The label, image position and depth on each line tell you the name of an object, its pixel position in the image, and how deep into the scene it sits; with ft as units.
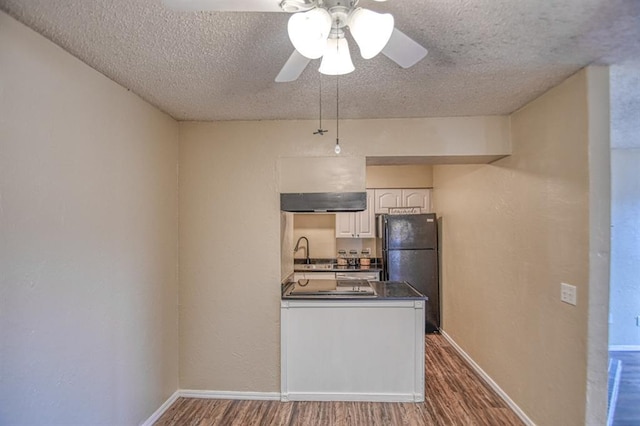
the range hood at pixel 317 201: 9.72
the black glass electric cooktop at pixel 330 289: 9.65
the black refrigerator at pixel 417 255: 14.93
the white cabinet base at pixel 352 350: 9.39
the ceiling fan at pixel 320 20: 3.58
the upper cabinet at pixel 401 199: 16.52
